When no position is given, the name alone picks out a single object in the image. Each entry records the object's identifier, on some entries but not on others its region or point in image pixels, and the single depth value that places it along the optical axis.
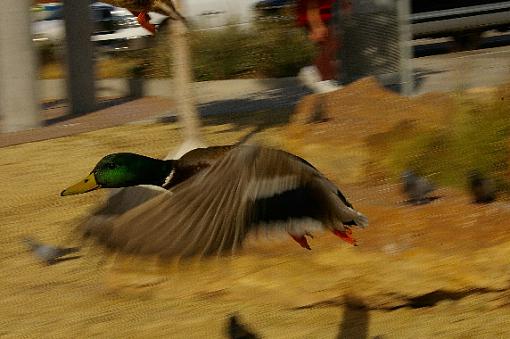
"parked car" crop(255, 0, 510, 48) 22.40
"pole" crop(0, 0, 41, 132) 18.73
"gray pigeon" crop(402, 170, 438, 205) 9.02
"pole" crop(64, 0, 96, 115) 21.68
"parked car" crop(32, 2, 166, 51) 32.60
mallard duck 4.59
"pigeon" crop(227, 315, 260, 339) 7.19
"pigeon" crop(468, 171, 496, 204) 8.86
